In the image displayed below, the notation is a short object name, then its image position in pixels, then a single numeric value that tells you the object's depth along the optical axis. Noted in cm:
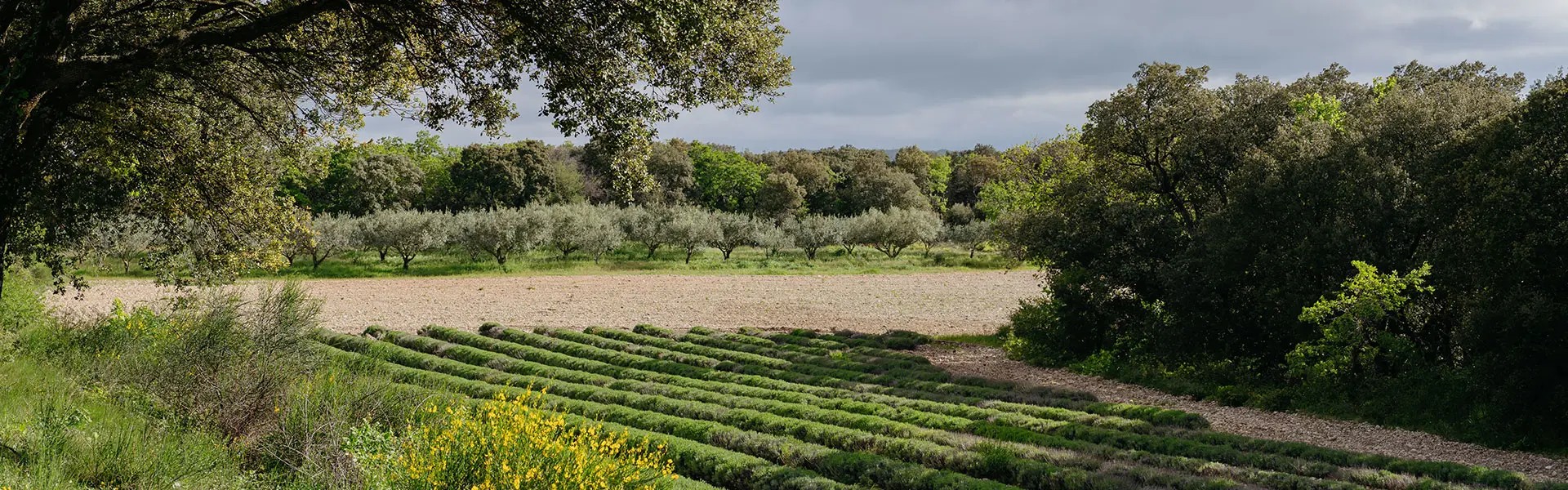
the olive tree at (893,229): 6341
